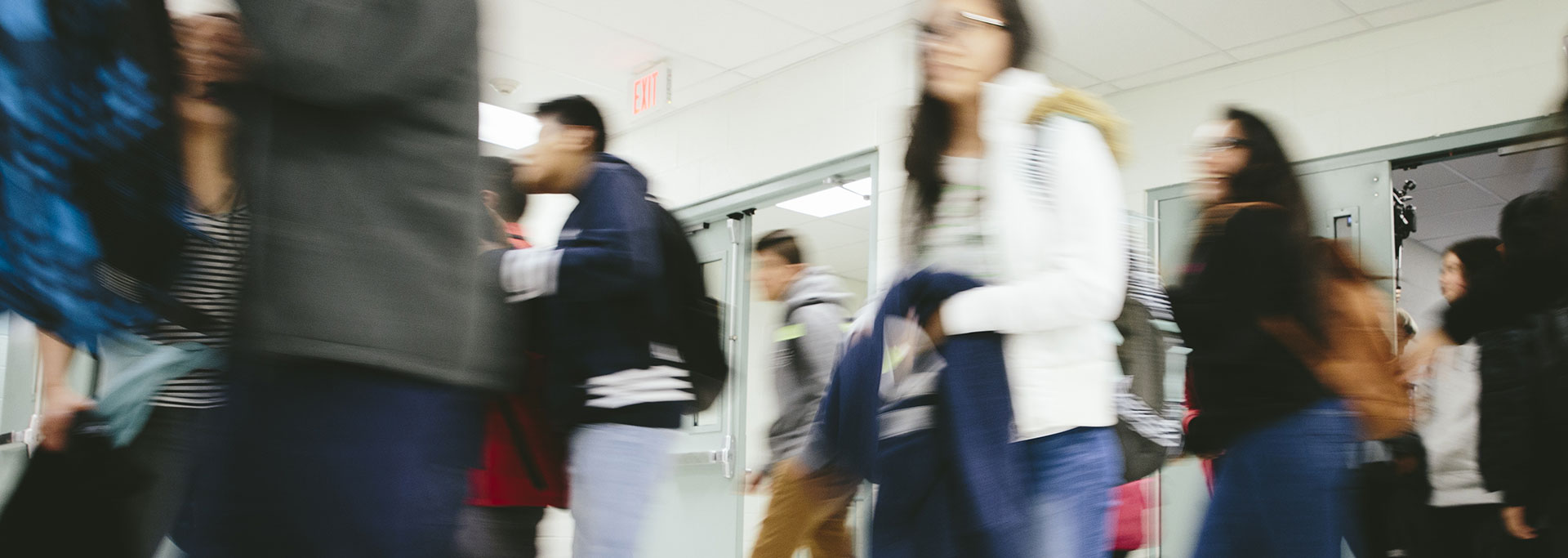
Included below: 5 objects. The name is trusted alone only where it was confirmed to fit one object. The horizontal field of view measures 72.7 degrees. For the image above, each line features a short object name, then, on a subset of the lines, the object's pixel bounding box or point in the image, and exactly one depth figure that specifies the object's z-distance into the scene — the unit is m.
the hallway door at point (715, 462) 5.97
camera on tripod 5.27
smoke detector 5.56
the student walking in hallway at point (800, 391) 2.62
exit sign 5.78
